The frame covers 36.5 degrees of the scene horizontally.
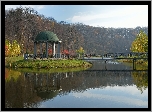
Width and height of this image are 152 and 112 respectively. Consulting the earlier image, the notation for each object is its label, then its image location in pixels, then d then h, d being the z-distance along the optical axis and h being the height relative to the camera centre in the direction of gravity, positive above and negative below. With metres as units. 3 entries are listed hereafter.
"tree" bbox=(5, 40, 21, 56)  31.09 +0.62
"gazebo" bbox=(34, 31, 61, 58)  27.12 +1.83
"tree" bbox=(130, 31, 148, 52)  31.10 +1.74
